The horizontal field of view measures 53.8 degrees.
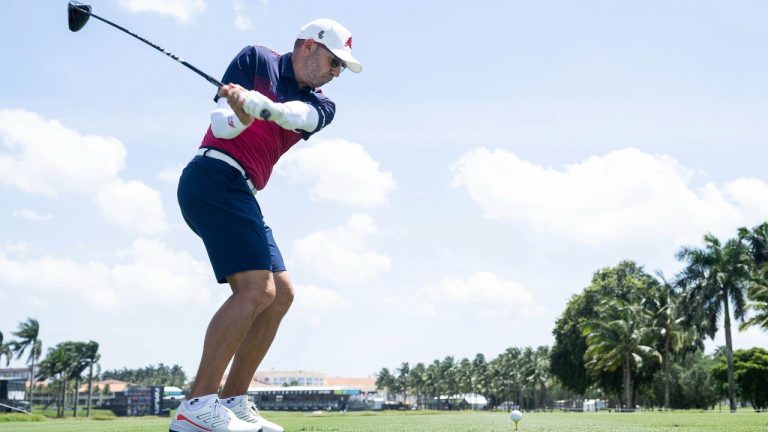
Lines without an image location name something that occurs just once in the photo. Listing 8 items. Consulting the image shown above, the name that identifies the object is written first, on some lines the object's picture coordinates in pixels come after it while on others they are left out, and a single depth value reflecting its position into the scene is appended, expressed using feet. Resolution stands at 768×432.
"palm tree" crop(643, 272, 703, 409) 216.74
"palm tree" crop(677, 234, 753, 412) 193.67
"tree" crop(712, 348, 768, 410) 265.13
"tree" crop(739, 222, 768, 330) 188.31
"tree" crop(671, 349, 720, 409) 311.68
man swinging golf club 13.66
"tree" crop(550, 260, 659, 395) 239.40
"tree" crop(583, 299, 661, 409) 216.33
